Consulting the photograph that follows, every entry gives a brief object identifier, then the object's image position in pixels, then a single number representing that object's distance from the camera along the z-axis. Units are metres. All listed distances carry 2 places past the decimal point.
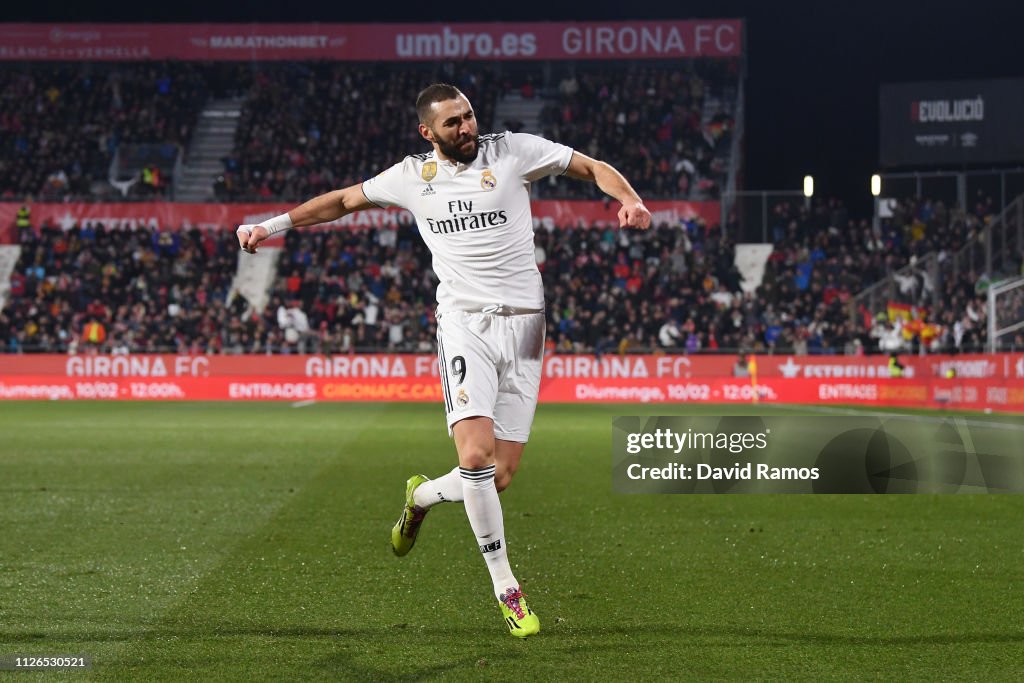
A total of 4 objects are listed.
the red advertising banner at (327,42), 47.16
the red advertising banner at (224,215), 41.09
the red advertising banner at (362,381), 33.06
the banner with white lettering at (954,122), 44.97
